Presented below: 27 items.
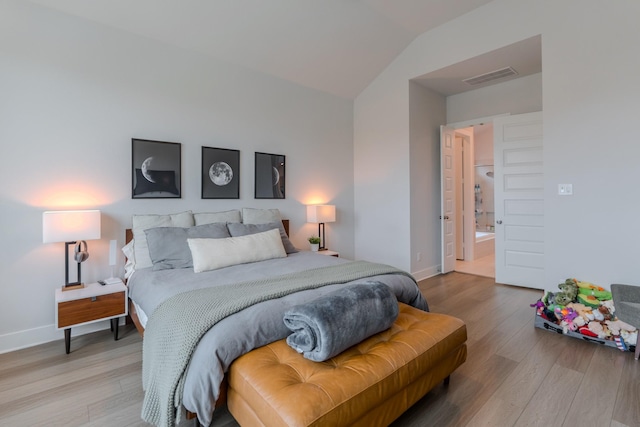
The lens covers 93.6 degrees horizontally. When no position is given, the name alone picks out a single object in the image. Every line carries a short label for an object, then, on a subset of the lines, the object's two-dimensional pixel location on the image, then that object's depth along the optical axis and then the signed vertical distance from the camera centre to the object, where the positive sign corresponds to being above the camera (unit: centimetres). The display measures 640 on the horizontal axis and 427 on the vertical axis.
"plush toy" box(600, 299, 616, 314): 250 -76
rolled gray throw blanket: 142 -53
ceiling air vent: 396 +191
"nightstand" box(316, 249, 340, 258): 406 -51
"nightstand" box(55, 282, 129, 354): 234 -72
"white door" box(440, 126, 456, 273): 467 +25
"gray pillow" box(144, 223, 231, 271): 262 -27
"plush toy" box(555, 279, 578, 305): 272 -72
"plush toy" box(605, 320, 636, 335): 232 -88
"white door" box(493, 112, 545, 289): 390 +20
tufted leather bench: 118 -72
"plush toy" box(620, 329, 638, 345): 229 -94
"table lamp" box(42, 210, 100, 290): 235 -10
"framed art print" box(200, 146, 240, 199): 343 +50
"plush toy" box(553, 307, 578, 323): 259 -87
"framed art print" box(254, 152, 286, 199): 385 +52
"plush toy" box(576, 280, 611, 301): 264 -69
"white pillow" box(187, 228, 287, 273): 252 -31
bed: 138 -51
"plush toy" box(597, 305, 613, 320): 248 -81
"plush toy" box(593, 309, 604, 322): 248 -84
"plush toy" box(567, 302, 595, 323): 252 -82
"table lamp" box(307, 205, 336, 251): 412 +3
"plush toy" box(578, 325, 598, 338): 246 -97
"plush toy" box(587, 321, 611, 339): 241 -93
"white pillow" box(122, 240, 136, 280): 275 -41
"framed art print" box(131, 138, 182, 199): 300 +48
